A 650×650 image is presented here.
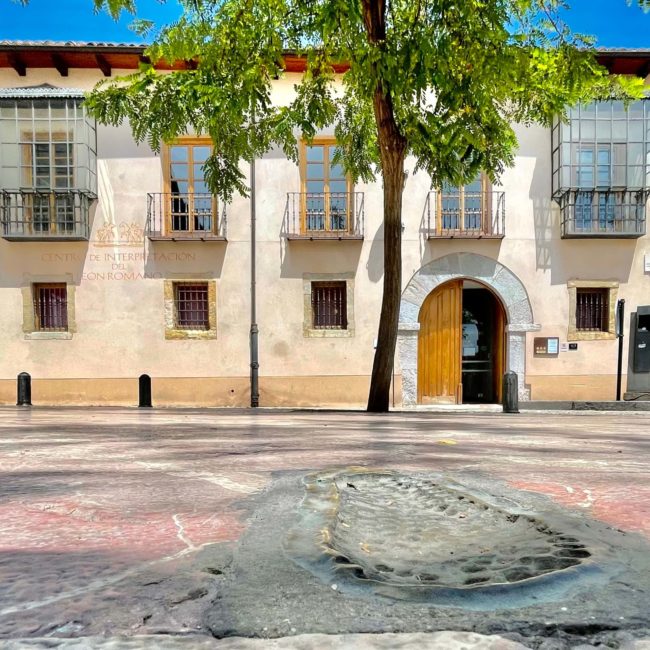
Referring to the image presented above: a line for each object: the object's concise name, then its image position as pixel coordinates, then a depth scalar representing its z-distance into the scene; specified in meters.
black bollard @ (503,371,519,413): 10.62
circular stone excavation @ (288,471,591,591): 1.01
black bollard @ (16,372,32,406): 11.54
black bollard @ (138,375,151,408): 11.52
